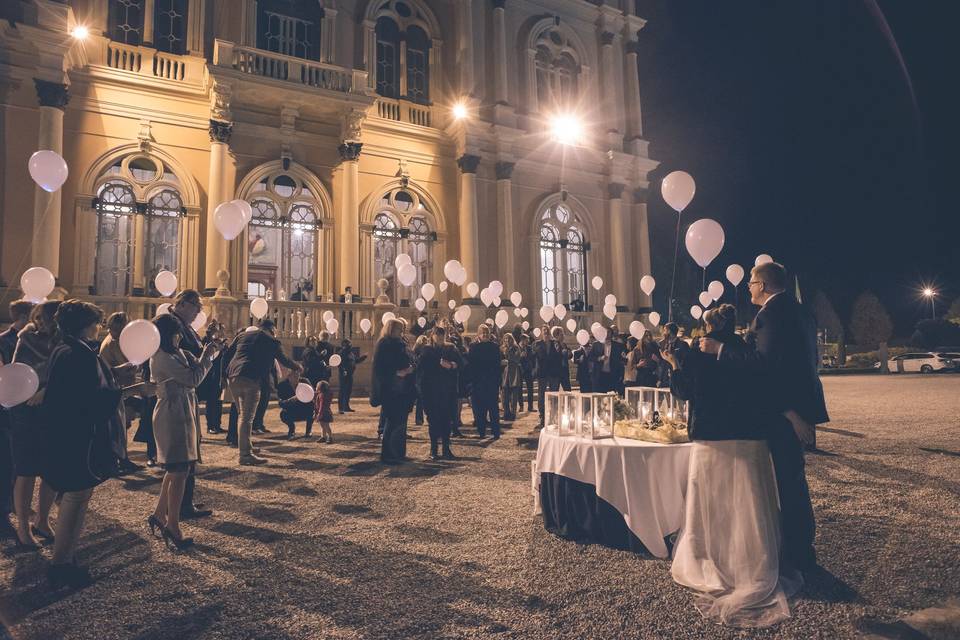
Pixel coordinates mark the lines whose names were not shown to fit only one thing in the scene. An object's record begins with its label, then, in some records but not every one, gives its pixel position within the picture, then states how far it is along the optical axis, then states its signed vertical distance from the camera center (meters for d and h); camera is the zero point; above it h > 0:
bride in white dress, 3.13 -0.78
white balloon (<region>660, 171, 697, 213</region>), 6.60 +2.21
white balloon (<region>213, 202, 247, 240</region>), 7.26 +2.14
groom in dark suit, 3.30 -0.23
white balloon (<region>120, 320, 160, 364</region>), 3.67 +0.26
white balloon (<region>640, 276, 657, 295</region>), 16.53 +2.66
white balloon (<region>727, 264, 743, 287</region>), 11.41 +1.98
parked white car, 27.02 -0.02
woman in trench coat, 3.99 -0.35
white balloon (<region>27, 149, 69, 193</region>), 6.31 +2.50
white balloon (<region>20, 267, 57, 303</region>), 6.57 +1.17
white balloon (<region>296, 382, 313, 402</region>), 7.38 -0.24
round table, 3.71 -0.86
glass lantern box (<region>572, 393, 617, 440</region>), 4.20 -0.36
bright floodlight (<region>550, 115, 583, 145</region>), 20.02 +9.00
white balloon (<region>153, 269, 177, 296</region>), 9.71 +1.72
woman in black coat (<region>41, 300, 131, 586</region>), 3.31 -0.32
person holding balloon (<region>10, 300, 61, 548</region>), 3.94 -0.48
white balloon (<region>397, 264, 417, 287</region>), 12.02 +2.22
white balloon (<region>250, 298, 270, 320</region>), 10.70 +1.36
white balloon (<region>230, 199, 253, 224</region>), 7.54 +2.39
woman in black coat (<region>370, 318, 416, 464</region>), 6.90 -0.18
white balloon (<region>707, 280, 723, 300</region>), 12.91 +1.89
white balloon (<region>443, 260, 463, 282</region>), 13.03 +2.46
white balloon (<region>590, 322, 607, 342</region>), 8.72 +0.58
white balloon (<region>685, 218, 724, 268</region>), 5.82 +1.38
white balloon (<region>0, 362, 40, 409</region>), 3.32 -0.02
